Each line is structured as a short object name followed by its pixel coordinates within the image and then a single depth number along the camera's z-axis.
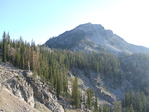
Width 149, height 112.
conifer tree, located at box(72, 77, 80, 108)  74.27
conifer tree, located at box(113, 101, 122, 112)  94.21
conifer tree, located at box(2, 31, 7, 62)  84.01
